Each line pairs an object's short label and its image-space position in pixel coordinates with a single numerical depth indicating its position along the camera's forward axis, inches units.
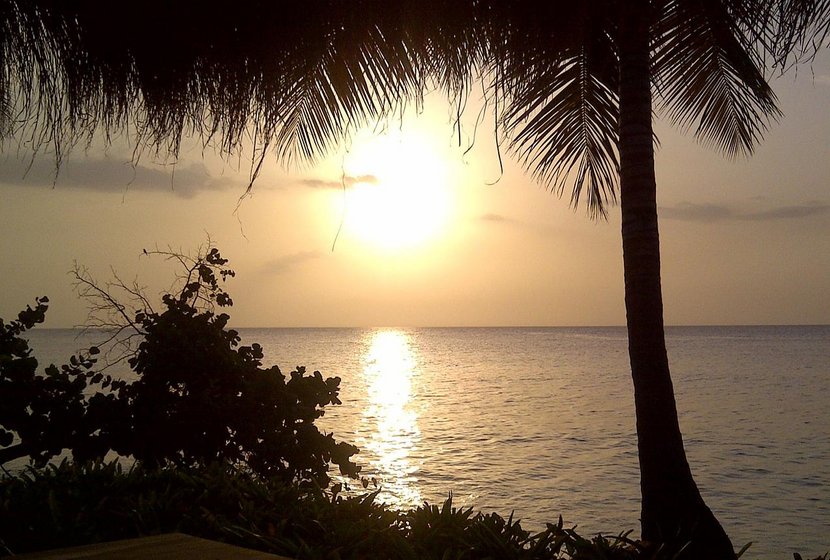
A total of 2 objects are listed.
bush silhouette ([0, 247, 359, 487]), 255.6
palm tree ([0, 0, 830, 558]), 162.1
